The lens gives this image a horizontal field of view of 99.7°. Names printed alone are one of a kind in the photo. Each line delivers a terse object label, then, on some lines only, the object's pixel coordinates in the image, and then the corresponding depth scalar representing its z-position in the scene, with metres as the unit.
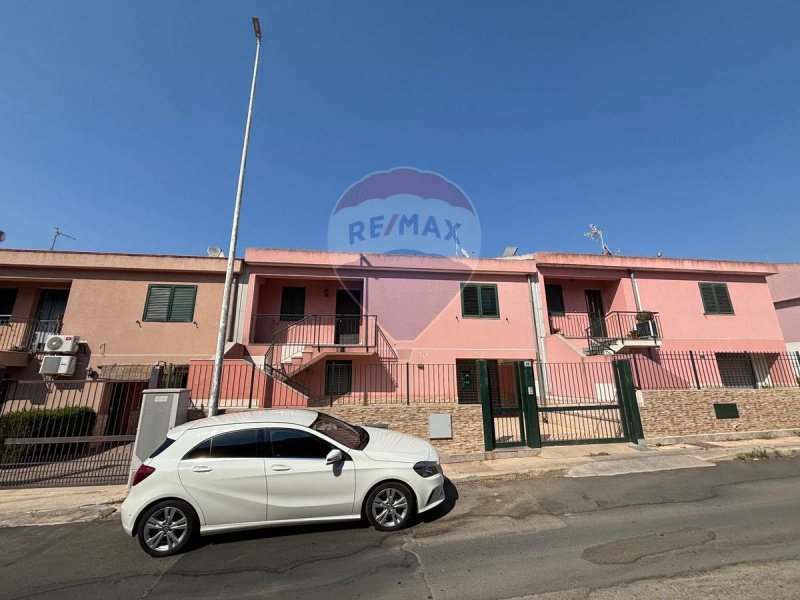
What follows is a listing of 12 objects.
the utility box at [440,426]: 8.32
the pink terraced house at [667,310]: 14.52
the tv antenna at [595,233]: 20.07
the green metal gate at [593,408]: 8.93
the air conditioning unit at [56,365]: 11.26
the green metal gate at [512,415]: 8.22
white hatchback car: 4.16
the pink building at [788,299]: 18.28
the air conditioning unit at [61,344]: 11.50
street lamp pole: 7.73
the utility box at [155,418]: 6.89
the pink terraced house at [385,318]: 13.19
